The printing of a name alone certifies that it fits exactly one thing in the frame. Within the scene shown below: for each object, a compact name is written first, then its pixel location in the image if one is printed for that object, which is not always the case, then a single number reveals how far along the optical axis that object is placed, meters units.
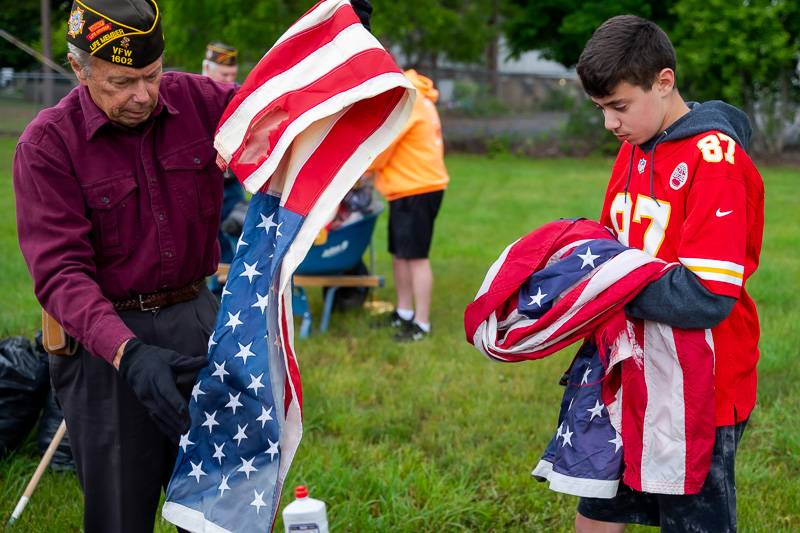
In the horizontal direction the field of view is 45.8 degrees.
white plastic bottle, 3.54
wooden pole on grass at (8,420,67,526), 4.26
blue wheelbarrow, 7.32
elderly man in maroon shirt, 2.79
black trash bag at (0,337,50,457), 4.90
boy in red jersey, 2.55
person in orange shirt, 7.11
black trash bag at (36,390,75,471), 4.78
